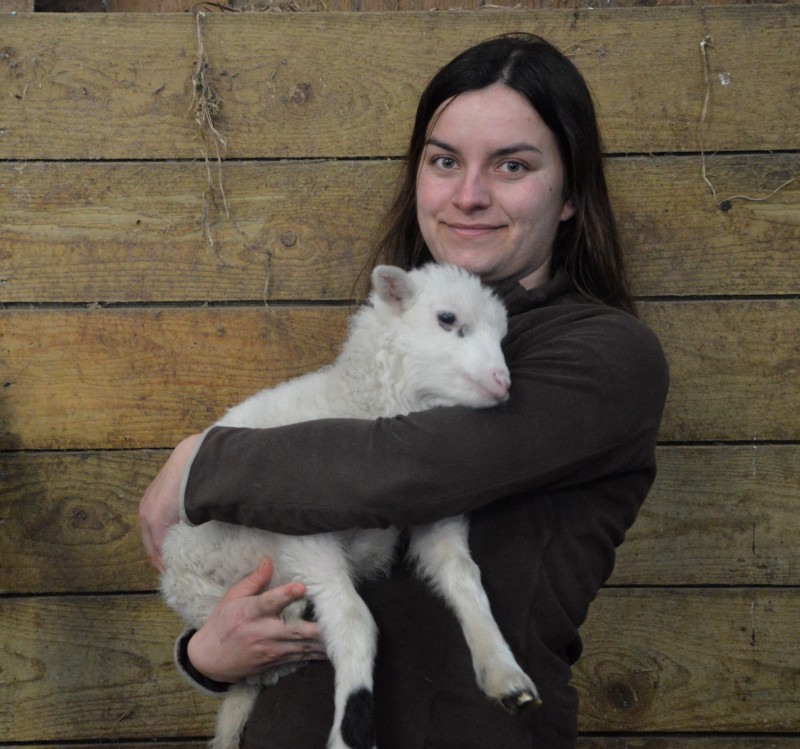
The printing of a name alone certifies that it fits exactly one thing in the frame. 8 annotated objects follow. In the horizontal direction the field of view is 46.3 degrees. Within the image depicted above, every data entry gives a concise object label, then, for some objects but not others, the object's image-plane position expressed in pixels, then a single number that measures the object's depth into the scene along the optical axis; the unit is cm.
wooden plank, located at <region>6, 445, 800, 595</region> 251
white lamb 147
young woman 143
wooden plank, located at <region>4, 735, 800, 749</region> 257
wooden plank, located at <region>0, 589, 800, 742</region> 254
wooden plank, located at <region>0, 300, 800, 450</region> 249
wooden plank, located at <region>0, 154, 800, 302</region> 248
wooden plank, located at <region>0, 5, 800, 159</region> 244
